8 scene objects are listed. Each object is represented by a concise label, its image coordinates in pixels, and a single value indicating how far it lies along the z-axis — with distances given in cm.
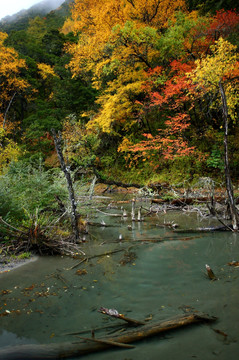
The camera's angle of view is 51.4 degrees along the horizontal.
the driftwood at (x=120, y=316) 260
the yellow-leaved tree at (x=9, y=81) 2323
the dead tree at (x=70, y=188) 599
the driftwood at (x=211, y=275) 408
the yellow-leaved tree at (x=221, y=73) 1001
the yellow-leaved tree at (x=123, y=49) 1605
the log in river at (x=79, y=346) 231
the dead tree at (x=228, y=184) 676
